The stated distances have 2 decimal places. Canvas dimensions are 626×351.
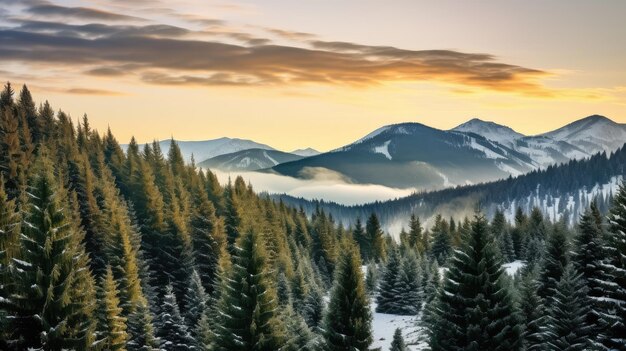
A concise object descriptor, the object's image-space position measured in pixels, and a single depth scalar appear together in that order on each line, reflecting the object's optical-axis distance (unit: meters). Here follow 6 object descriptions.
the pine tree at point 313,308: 56.94
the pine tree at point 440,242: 104.13
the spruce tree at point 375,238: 112.75
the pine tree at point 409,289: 71.19
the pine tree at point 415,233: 118.62
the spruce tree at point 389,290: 71.44
